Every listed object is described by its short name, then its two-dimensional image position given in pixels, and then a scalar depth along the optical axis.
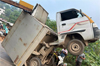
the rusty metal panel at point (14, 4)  3.63
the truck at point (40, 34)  3.70
